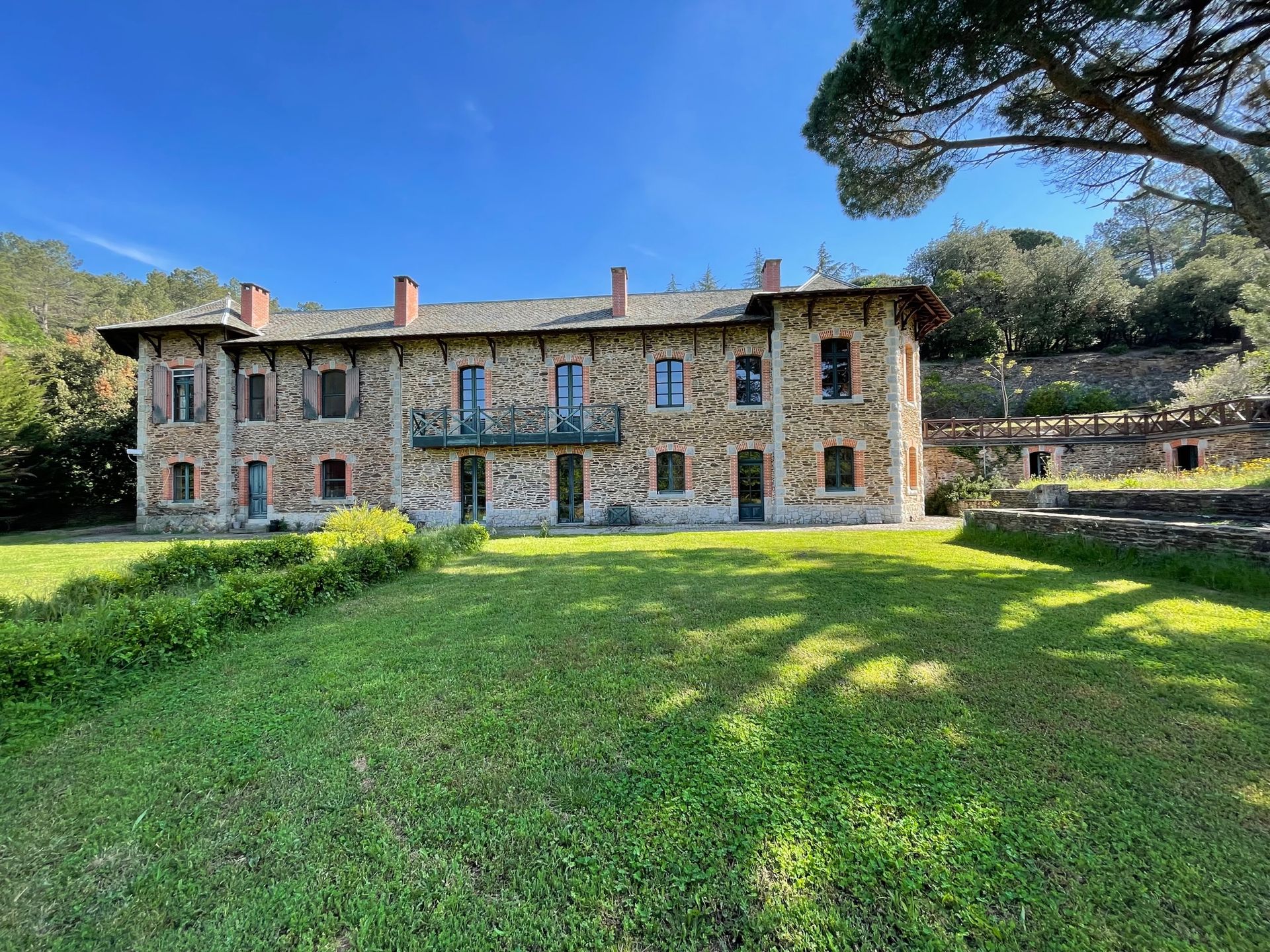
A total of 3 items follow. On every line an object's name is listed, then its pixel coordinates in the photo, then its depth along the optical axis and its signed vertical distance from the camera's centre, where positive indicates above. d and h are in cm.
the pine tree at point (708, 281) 5006 +2055
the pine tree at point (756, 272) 4205 +1854
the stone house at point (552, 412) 1373 +217
